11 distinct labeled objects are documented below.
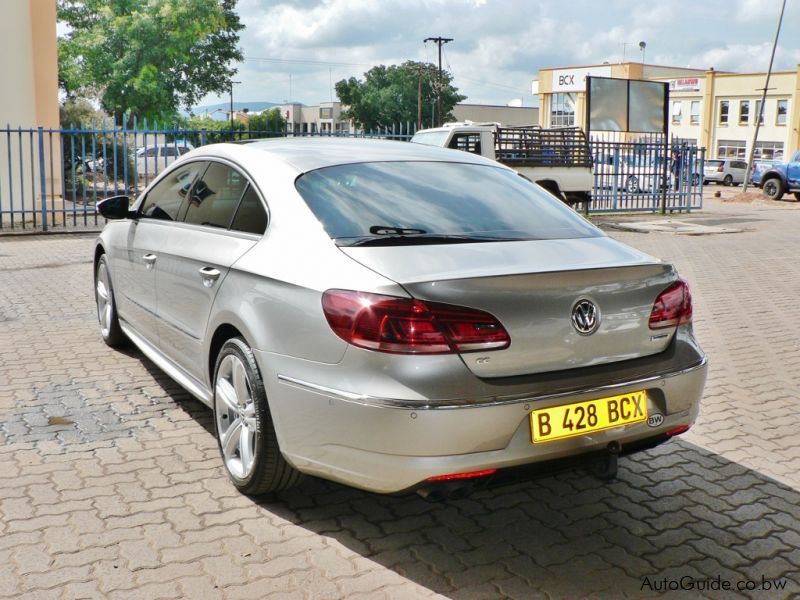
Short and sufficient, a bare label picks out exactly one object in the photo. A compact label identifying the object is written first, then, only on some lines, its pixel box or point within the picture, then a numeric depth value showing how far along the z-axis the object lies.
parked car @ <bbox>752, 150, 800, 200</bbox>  31.27
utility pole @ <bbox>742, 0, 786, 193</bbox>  37.84
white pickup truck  17.61
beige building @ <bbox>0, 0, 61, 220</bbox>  17.86
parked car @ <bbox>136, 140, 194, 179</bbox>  36.87
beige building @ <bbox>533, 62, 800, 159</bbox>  67.94
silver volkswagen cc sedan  3.13
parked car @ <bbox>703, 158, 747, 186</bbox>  50.06
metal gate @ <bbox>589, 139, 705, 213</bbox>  23.55
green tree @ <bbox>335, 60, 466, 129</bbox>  93.00
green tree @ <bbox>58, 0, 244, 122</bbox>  46.38
